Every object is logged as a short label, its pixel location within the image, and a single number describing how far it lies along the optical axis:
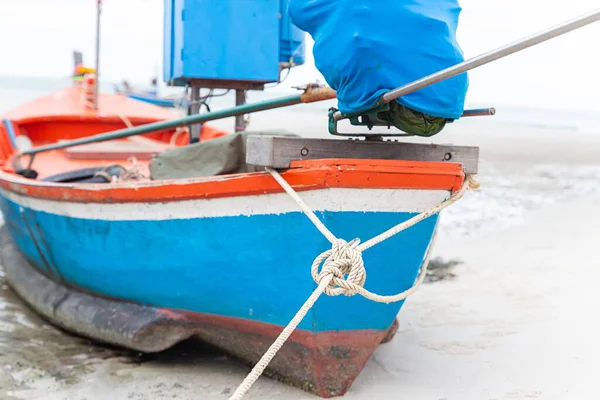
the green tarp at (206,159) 3.29
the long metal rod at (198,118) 3.30
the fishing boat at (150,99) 22.94
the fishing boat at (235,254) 2.60
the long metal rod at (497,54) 1.65
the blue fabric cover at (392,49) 2.35
